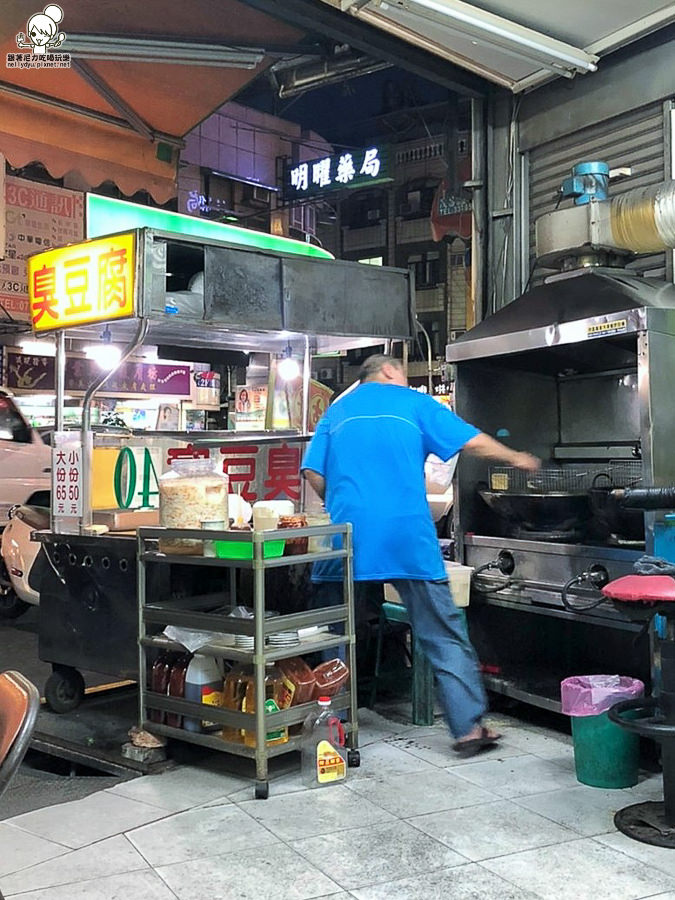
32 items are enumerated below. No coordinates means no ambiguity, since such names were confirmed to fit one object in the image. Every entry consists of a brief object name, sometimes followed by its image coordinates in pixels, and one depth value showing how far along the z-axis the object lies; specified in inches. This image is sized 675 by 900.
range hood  158.4
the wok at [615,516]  159.0
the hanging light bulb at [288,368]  238.5
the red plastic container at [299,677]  153.4
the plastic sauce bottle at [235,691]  151.3
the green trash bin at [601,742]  142.9
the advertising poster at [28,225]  356.5
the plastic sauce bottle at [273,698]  147.4
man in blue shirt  160.7
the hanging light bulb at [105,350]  212.7
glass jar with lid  155.3
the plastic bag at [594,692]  144.3
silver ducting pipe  172.6
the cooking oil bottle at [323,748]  144.0
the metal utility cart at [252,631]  140.7
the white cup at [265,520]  151.6
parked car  371.6
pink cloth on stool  119.3
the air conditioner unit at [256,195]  665.6
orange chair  63.9
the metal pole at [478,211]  232.4
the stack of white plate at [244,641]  147.3
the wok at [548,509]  172.4
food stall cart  175.3
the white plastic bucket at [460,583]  181.9
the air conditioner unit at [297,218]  720.3
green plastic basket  147.4
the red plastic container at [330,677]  156.3
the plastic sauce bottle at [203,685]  153.9
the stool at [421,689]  178.9
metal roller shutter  191.9
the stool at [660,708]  120.4
